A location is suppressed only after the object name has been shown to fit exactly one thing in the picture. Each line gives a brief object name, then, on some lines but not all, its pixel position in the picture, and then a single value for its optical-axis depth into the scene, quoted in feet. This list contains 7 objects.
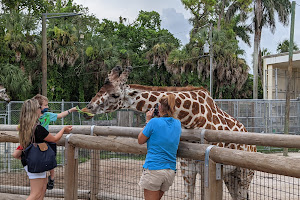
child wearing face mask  16.16
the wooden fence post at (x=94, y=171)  16.52
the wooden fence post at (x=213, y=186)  10.69
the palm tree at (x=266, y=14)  100.02
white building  81.39
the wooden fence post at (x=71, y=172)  14.78
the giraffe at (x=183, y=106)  16.31
